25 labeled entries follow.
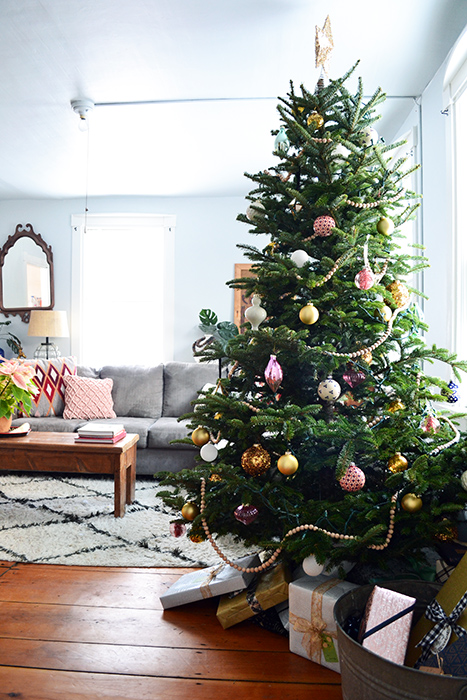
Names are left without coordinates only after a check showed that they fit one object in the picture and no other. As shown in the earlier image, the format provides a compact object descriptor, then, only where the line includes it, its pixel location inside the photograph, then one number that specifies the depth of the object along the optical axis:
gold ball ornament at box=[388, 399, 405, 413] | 1.71
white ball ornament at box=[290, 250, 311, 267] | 1.71
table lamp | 5.67
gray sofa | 4.09
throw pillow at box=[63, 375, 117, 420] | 4.26
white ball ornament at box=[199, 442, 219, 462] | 1.74
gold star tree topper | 2.02
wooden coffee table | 2.90
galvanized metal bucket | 1.07
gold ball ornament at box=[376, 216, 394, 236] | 1.80
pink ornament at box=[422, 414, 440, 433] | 1.66
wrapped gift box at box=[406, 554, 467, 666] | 1.27
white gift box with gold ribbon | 1.55
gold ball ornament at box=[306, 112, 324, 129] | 1.83
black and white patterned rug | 2.37
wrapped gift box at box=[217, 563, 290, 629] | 1.72
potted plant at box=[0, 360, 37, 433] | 2.81
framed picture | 5.96
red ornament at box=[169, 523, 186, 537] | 1.88
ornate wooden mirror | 6.18
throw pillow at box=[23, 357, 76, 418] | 4.28
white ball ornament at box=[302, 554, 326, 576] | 1.55
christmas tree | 1.57
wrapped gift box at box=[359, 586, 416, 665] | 1.29
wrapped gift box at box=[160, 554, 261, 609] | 1.83
